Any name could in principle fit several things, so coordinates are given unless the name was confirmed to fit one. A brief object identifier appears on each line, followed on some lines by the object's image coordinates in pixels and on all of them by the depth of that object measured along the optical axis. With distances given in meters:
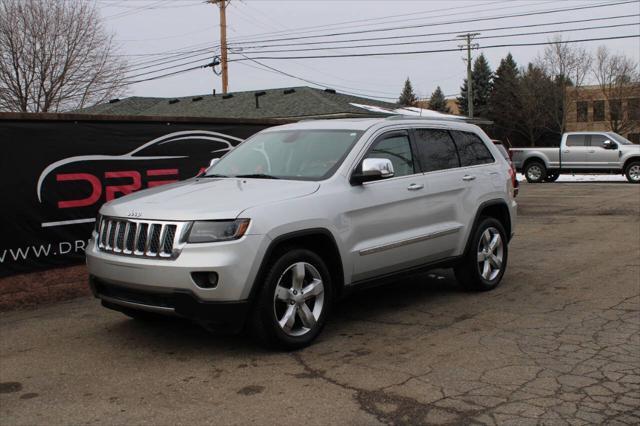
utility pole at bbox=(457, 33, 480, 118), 47.57
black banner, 6.99
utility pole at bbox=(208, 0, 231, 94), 31.97
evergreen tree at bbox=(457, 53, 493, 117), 73.44
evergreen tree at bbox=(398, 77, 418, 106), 84.62
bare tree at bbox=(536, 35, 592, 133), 54.44
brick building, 53.00
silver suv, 4.63
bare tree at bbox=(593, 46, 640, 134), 53.31
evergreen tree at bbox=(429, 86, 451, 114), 78.56
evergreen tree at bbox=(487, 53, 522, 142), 59.78
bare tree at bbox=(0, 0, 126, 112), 30.09
